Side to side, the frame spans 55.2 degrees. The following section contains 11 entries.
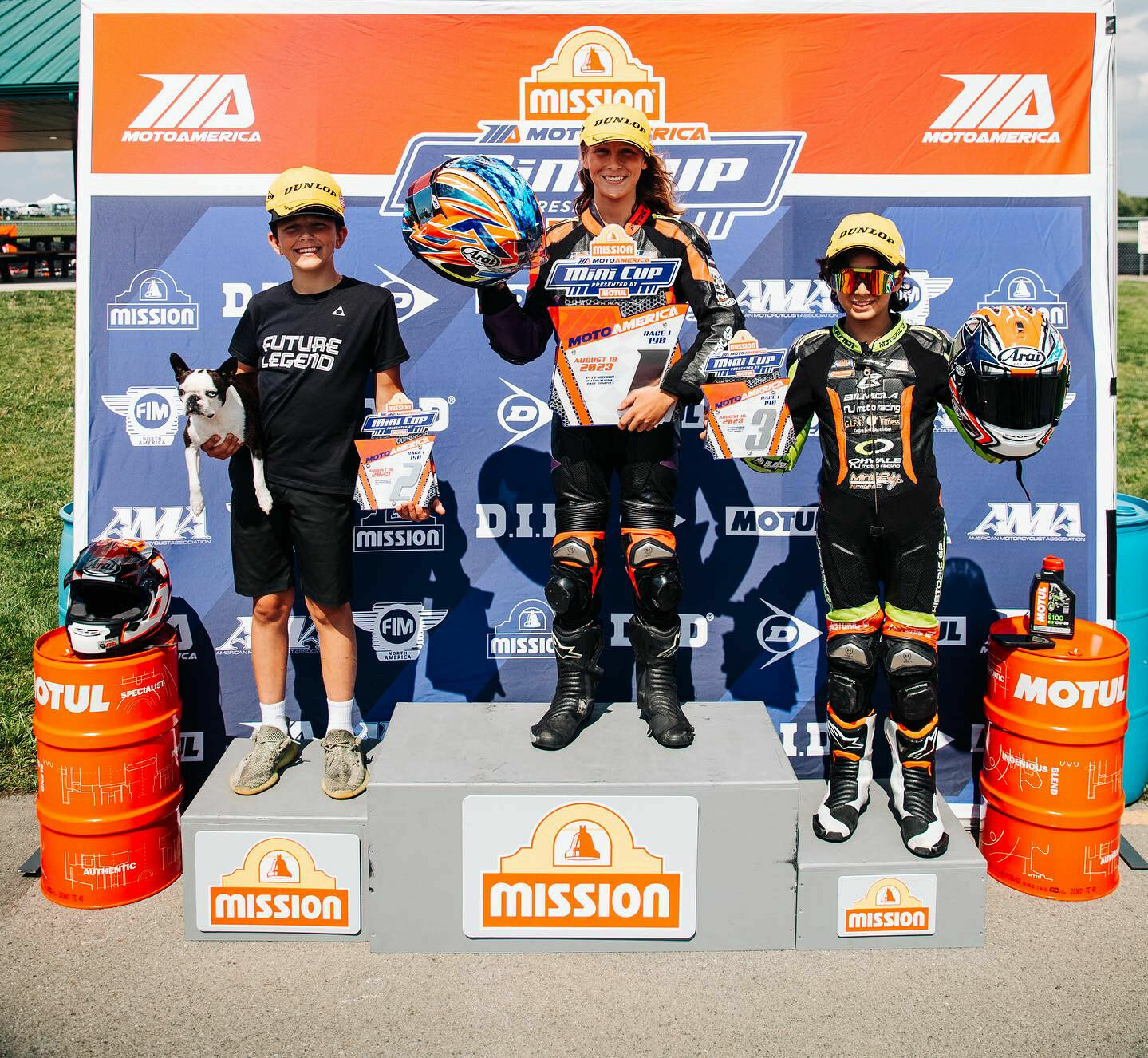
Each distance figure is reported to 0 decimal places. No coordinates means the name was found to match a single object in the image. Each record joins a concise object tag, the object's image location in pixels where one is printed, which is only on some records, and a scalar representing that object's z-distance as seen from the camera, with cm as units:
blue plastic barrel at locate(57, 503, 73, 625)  432
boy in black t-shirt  362
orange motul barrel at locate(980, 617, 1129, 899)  373
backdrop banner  421
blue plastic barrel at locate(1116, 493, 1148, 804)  430
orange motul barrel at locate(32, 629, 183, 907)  365
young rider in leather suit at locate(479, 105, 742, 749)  351
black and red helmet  369
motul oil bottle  379
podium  345
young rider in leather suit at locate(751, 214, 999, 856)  350
